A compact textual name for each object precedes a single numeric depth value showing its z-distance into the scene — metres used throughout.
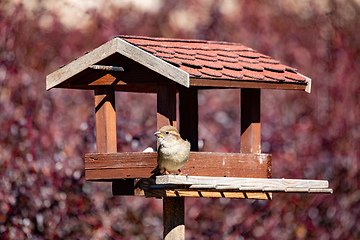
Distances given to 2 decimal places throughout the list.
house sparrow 9.27
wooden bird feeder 9.56
